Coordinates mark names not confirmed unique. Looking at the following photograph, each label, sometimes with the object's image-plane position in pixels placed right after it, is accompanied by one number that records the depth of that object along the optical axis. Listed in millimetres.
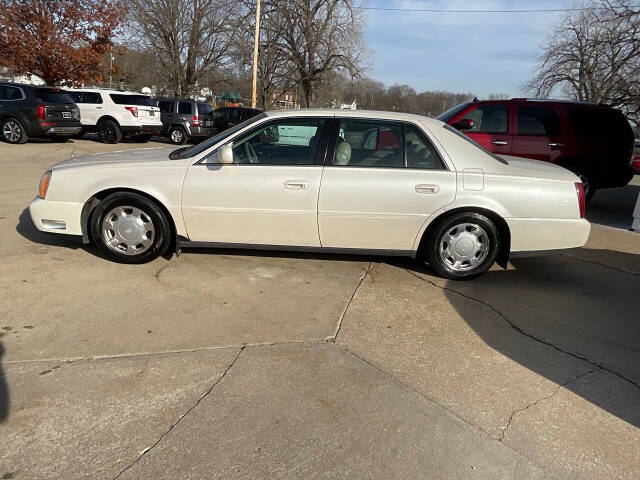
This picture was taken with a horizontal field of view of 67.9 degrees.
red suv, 7797
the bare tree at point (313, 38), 27578
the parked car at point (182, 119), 17547
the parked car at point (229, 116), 19547
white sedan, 4281
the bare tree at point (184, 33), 29188
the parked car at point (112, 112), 15297
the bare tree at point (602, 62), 13398
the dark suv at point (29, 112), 12844
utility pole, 21562
